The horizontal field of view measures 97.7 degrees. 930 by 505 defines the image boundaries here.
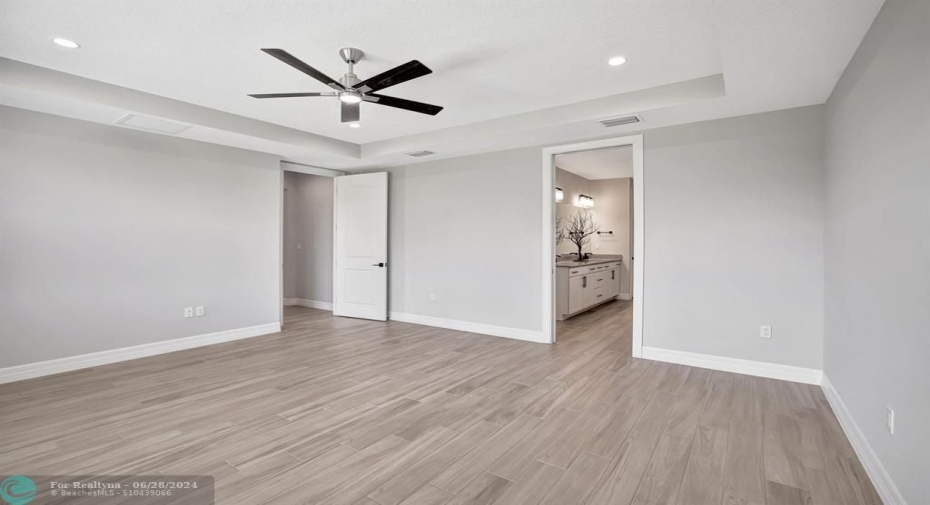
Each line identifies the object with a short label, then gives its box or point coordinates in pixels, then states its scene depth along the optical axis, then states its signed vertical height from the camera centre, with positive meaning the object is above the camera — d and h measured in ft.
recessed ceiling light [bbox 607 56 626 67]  9.86 +4.56
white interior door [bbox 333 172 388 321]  20.59 -0.06
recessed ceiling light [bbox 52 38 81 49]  9.07 +4.57
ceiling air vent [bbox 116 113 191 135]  12.67 +3.99
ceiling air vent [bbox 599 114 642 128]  12.59 +3.97
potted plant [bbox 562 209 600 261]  26.30 +1.21
